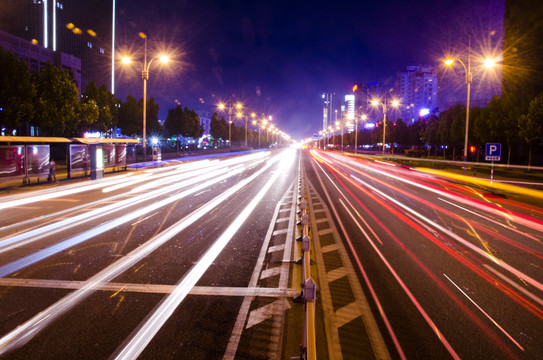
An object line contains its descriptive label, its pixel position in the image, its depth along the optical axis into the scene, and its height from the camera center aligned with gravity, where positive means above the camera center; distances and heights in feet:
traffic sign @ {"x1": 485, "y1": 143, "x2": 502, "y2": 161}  63.31 +1.84
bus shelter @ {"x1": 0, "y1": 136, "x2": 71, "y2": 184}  60.39 -2.36
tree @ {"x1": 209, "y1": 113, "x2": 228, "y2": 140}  321.93 +25.45
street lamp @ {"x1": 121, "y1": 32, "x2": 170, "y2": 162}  85.56 +24.52
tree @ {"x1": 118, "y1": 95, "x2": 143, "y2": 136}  180.55 +19.68
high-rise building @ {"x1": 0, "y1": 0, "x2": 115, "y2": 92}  294.66 +122.56
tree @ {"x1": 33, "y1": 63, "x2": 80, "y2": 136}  105.18 +16.26
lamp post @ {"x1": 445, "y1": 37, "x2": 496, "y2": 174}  71.88 +21.93
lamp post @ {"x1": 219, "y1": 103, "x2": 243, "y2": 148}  201.83 +30.41
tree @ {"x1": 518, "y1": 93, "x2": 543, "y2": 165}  99.30 +12.01
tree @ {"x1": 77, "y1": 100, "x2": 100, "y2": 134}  124.56 +14.38
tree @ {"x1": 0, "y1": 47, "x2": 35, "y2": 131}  92.02 +16.35
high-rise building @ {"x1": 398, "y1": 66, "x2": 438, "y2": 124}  433.89 +63.32
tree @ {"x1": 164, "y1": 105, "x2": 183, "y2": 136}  218.79 +21.52
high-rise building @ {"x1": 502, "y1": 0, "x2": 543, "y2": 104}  173.17 +63.53
